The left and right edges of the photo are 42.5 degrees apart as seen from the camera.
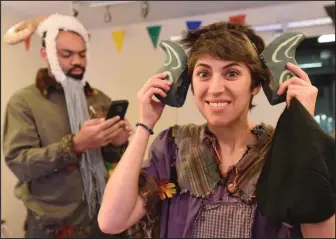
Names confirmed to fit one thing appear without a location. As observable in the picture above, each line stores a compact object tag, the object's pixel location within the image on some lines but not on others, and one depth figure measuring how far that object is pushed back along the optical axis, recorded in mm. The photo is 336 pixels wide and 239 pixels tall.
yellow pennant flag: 1661
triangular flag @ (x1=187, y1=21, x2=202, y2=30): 1846
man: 1308
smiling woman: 661
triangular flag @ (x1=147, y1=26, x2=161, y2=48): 1660
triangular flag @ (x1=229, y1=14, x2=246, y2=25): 1943
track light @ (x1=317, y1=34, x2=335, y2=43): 1709
